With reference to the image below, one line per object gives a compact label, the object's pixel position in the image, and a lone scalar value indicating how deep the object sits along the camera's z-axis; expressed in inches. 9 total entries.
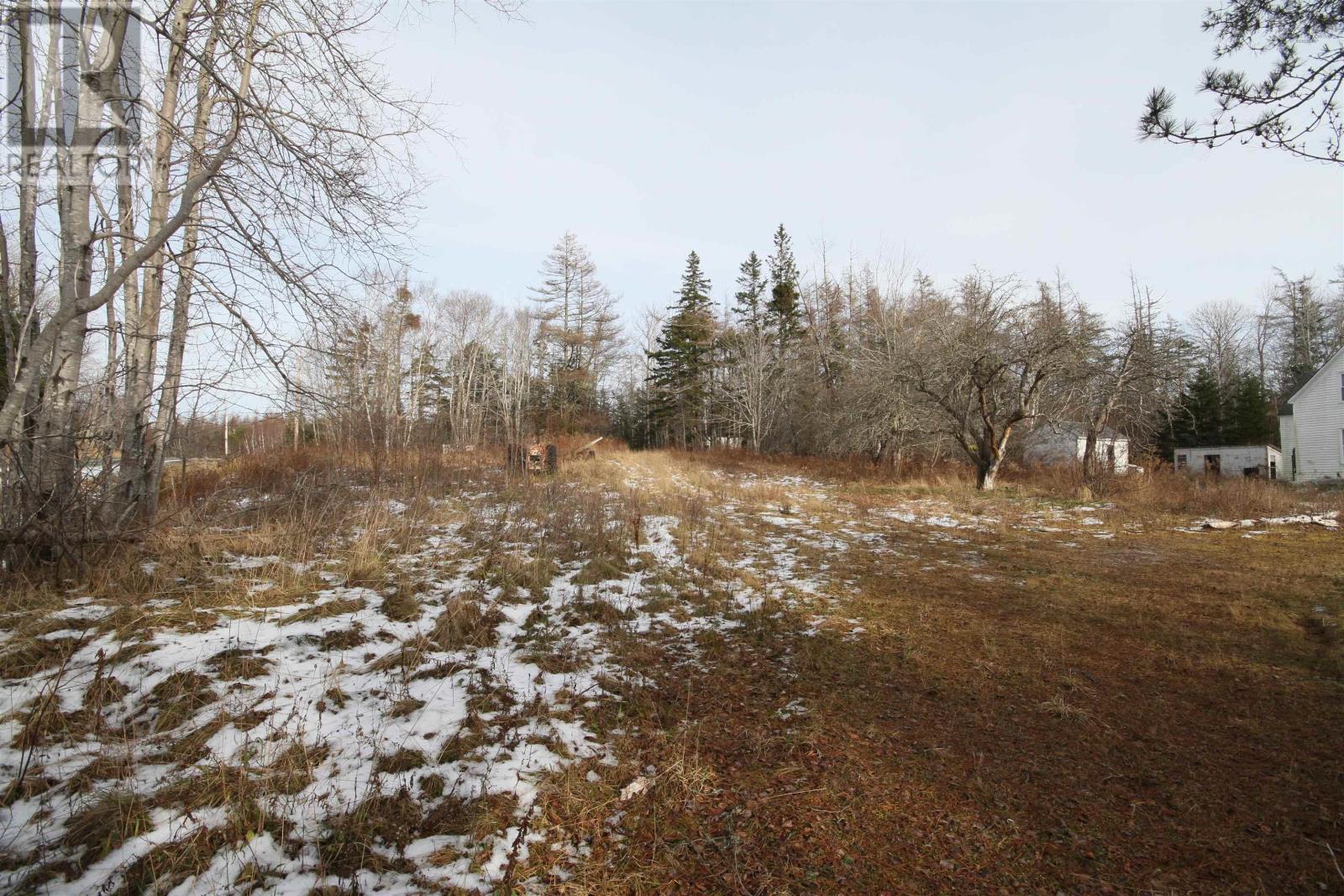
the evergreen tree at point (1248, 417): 1198.3
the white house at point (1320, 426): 885.8
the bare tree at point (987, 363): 587.8
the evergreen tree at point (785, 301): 1346.0
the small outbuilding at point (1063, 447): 699.4
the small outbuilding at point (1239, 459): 1008.9
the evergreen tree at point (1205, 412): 1212.3
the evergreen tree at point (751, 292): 1453.0
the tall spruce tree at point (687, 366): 1397.6
